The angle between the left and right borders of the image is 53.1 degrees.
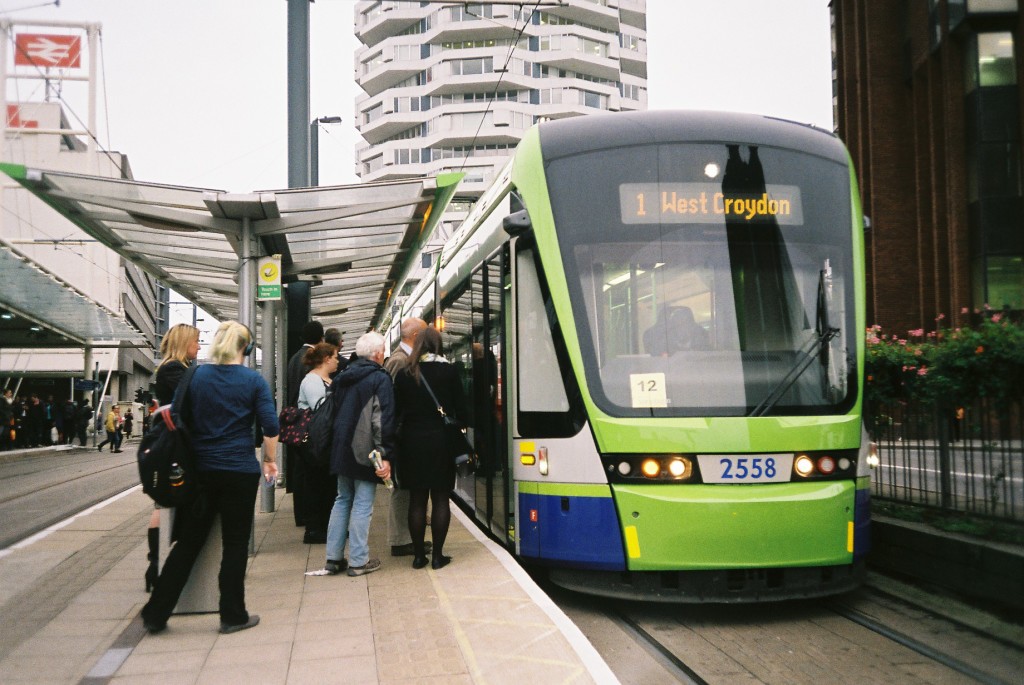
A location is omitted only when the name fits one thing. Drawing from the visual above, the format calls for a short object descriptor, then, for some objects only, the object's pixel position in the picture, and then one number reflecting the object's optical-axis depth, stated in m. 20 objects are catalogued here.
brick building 28.64
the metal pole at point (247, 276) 10.27
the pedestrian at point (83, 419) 36.06
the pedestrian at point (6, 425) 26.92
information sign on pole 10.61
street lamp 18.30
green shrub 7.50
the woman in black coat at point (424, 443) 7.54
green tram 6.53
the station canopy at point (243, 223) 9.51
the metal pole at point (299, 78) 10.83
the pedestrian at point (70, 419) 36.88
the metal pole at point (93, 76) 48.37
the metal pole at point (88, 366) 37.72
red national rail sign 53.47
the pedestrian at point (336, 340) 9.49
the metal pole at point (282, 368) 13.90
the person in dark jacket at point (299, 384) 9.57
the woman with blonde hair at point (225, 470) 5.79
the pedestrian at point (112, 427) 33.44
